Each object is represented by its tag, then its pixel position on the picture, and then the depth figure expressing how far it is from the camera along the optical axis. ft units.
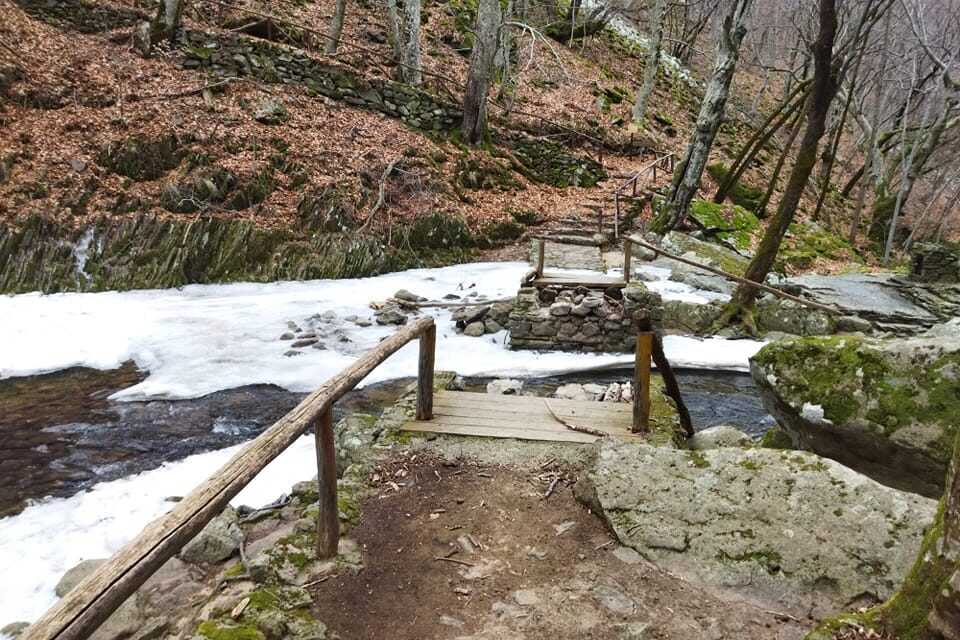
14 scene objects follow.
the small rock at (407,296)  39.22
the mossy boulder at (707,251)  45.73
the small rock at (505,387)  24.11
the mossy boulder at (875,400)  13.28
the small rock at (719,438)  17.93
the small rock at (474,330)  35.68
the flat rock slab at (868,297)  36.88
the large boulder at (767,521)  9.63
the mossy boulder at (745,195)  63.77
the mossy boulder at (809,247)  53.42
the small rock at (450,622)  9.42
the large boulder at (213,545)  13.09
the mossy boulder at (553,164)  63.67
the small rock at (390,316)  35.91
